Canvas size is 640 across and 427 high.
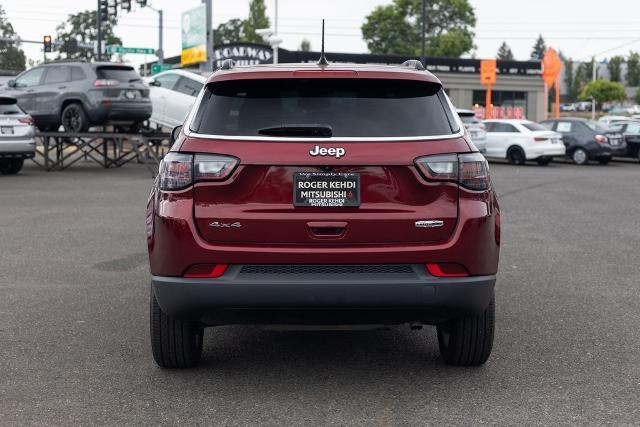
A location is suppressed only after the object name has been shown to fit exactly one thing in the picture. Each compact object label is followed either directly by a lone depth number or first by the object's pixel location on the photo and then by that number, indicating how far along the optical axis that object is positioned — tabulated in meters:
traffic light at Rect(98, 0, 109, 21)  40.28
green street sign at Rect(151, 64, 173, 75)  48.00
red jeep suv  4.35
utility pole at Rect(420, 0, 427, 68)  39.85
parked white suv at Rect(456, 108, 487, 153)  26.84
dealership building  61.88
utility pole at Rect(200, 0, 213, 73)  33.25
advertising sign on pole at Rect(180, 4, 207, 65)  41.81
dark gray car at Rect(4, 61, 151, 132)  20.17
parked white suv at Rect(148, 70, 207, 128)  22.81
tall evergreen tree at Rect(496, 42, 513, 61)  187.38
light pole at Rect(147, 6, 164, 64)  50.19
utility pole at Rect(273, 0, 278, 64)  40.17
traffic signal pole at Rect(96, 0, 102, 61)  42.59
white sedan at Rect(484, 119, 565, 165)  27.75
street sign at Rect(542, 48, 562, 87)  41.88
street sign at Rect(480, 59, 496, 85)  43.16
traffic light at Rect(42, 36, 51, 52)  47.66
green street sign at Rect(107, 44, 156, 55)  47.66
